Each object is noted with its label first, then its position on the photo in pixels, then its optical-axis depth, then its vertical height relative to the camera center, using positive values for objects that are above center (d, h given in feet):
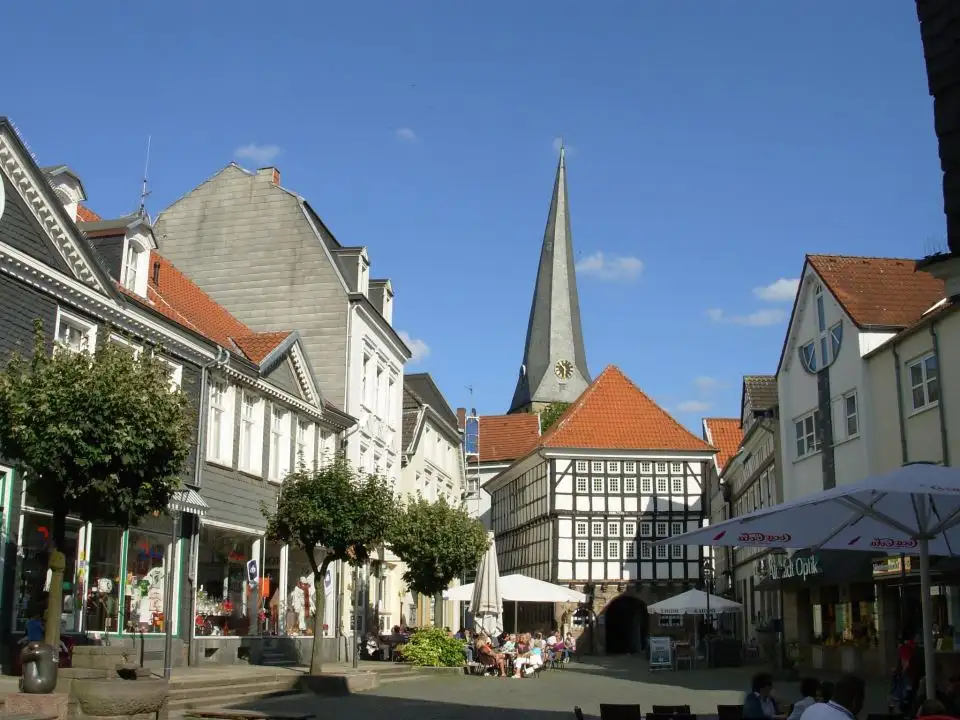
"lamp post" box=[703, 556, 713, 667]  148.05 +1.94
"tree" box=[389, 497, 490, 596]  120.06 +4.27
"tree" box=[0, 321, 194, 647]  49.44 +6.58
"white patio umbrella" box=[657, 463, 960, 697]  35.91 +2.35
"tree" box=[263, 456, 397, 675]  78.59 +4.91
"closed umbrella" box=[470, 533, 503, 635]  108.27 -1.12
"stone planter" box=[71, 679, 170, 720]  43.37 -4.11
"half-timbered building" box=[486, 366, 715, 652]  175.22 +12.38
